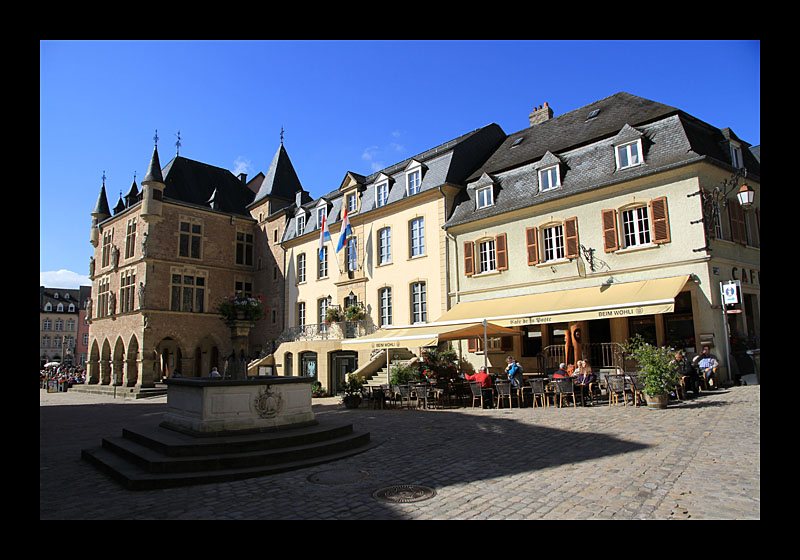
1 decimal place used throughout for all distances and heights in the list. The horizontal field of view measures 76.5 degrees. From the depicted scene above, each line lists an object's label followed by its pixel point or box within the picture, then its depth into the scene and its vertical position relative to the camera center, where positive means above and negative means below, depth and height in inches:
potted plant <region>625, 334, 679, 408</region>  440.8 -45.7
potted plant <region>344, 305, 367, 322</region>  933.8 +37.4
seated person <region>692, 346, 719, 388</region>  523.5 -45.3
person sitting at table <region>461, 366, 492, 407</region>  550.0 -58.8
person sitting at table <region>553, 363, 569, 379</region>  527.6 -49.2
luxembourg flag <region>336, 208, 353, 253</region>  965.8 +196.5
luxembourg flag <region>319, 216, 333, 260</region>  1028.2 +210.8
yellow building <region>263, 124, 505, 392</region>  844.6 +140.1
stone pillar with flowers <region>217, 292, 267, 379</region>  403.5 +16.1
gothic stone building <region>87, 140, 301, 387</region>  1190.9 +182.1
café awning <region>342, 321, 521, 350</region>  611.1 -4.5
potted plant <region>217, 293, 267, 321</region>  429.4 +26.3
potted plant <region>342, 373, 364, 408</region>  625.6 -72.0
